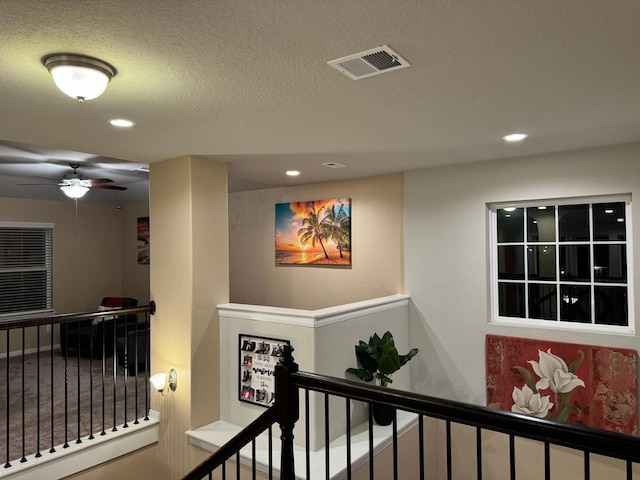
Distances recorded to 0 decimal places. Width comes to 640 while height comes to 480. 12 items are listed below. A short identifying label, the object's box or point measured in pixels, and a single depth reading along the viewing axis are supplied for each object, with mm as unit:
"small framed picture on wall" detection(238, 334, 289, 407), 3631
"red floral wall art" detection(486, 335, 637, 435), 3508
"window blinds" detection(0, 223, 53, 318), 6938
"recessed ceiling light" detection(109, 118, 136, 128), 2748
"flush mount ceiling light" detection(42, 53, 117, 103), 1808
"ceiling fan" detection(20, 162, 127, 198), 5172
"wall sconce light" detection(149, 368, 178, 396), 3898
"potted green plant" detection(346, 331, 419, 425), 3643
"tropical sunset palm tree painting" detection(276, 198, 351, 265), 5258
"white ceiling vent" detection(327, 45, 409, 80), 1852
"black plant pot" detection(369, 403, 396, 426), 3797
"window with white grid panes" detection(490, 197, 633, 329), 3660
